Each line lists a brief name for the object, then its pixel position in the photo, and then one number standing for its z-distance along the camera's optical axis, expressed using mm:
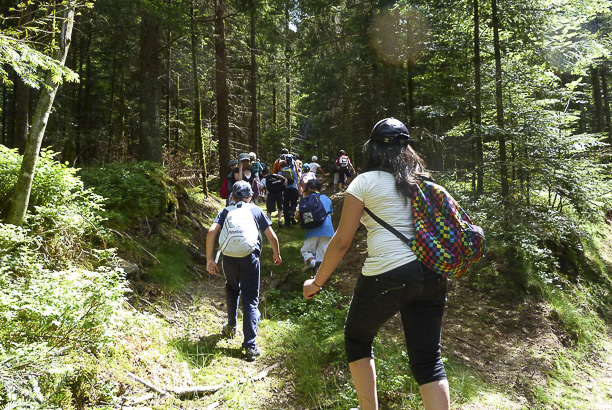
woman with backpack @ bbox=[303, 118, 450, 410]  2486
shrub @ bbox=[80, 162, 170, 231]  6816
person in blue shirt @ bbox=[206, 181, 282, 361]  4742
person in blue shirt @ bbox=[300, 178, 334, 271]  7222
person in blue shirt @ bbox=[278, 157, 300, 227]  11039
